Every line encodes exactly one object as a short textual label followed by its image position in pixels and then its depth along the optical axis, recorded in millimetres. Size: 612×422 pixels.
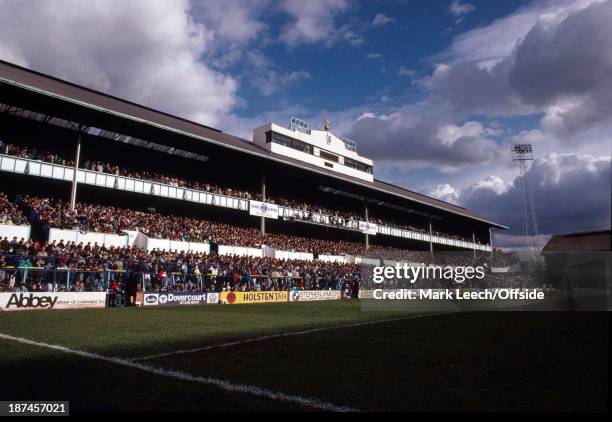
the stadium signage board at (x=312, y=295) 29656
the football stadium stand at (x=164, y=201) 23672
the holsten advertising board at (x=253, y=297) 25938
